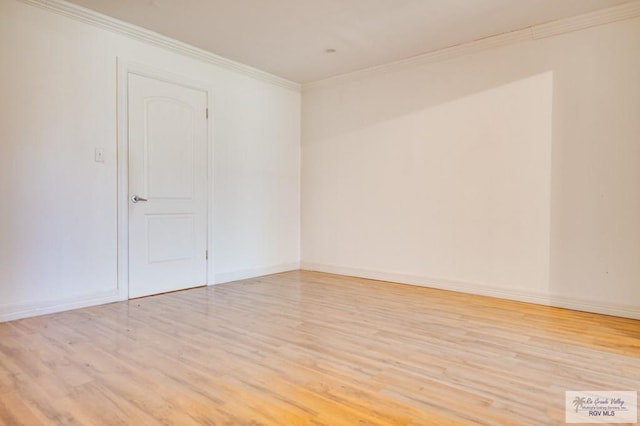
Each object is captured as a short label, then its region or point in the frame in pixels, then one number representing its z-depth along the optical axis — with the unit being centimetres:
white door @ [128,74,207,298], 365
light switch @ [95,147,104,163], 337
